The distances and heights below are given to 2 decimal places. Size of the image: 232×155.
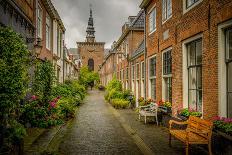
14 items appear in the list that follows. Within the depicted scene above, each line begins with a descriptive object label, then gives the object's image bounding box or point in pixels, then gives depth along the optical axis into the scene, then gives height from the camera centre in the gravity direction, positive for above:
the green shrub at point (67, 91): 9.98 -0.64
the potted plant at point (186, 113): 5.09 -0.98
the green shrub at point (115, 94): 13.41 -1.02
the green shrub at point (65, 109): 7.99 -1.34
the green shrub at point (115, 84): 15.31 -0.25
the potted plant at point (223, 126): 3.62 -0.98
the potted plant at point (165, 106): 6.85 -1.02
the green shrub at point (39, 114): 6.37 -1.27
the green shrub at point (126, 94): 13.08 -0.97
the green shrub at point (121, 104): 11.79 -1.55
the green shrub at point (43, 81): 6.82 +0.00
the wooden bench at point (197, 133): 3.83 -1.18
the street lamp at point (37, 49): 6.56 +1.23
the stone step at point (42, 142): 4.30 -1.74
